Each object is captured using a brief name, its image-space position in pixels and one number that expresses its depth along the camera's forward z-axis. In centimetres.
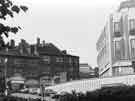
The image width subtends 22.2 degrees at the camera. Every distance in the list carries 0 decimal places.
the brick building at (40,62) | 9100
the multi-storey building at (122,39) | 6120
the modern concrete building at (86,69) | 15310
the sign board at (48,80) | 9242
